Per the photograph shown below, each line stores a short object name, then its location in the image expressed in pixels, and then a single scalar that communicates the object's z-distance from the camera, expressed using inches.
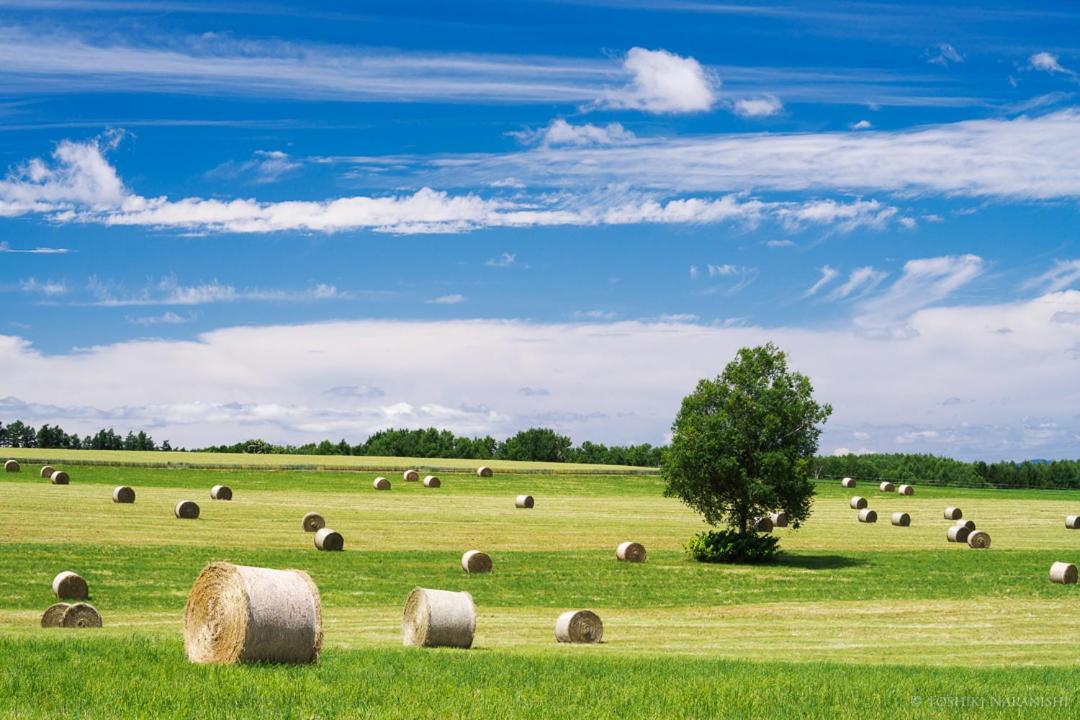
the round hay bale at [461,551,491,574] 1886.1
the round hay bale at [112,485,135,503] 2650.1
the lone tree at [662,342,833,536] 2244.1
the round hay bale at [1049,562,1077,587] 1932.8
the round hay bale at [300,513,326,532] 2361.0
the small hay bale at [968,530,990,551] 2554.1
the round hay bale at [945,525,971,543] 2642.7
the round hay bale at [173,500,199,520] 2448.3
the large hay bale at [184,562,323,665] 756.6
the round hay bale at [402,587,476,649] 1019.1
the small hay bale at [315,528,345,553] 2085.4
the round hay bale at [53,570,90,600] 1422.2
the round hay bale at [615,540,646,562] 2138.3
